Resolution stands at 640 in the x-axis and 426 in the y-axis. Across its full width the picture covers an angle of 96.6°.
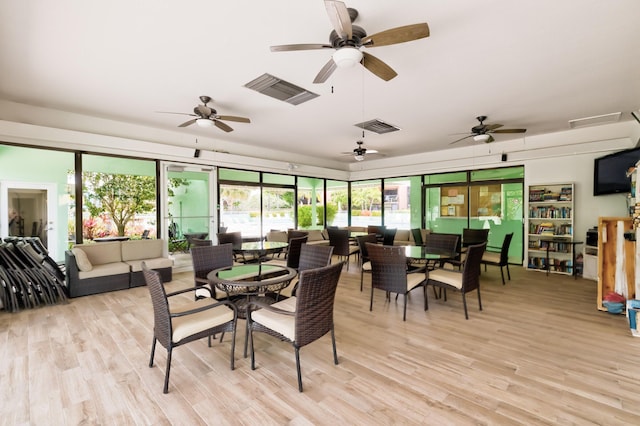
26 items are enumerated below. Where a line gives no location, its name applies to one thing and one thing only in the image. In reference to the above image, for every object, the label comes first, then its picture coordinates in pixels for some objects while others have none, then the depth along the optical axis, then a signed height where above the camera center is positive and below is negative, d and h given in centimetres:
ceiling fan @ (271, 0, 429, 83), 201 +131
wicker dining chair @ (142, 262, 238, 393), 210 -87
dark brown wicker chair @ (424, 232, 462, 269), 475 -57
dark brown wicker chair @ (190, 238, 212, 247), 523 -60
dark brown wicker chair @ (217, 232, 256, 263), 543 -57
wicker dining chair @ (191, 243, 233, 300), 318 -59
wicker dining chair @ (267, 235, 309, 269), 409 -63
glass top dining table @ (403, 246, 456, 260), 380 -64
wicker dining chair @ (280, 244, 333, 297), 309 -53
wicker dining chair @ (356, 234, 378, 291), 482 -58
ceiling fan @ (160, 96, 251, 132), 413 +141
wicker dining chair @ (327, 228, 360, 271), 584 -66
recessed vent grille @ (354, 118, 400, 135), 532 +163
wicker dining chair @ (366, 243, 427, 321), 342 -78
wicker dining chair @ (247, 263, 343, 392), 208 -84
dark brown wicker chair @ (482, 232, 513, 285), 502 -89
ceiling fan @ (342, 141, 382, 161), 641 +129
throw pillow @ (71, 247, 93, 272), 443 -76
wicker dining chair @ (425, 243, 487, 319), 347 -86
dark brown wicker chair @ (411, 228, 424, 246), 705 -67
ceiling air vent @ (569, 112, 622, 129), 493 +160
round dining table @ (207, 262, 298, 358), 245 -65
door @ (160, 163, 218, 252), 605 +15
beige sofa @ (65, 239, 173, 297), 442 -91
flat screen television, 479 +66
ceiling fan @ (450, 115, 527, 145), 484 +138
